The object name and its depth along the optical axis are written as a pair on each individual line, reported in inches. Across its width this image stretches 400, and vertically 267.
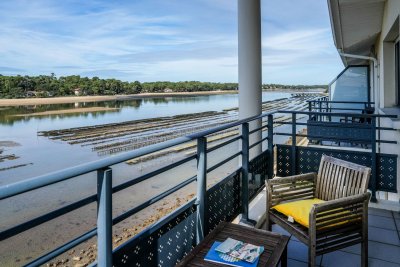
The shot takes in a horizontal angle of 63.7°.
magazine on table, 64.5
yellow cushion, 88.9
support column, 141.0
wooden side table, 65.6
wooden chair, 81.8
